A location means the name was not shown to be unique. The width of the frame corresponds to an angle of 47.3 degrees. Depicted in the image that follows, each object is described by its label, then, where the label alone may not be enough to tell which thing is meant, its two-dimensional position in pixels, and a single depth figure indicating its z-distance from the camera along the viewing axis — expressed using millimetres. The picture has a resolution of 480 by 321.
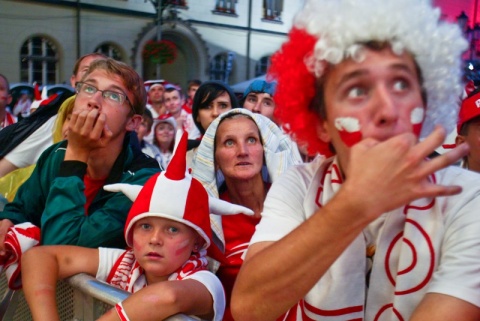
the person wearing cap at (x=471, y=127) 2787
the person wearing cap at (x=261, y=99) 5129
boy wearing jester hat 2037
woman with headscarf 2830
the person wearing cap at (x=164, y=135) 6807
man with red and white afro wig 1037
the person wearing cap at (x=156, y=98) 8195
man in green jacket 2227
